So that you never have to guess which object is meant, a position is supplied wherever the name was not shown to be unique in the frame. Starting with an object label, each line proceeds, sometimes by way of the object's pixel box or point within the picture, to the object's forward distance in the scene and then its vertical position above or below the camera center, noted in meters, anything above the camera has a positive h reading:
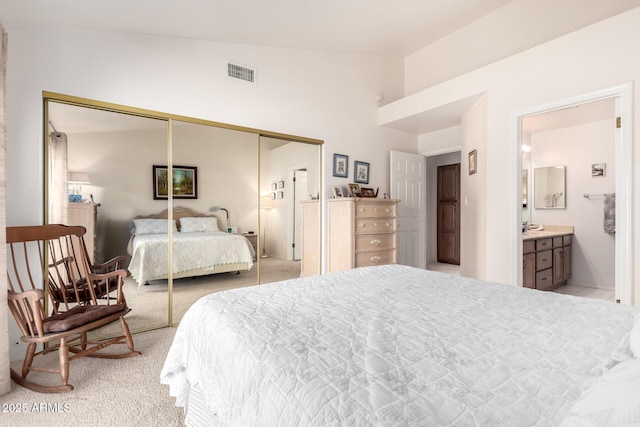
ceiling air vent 3.39 +1.50
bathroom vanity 3.77 -0.61
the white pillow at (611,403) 0.52 -0.34
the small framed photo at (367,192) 4.41 +0.25
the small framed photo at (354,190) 4.28 +0.27
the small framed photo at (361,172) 4.48 +0.54
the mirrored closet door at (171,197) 2.66 +0.13
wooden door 6.65 -0.09
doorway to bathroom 4.36 +0.48
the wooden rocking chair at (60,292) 1.92 -0.60
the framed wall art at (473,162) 3.84 +0.60
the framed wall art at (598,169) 4.44 +0.57
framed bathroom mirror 4.86 +0.35
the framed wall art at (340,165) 4.26 +0.60
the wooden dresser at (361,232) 3.88 -0.28
